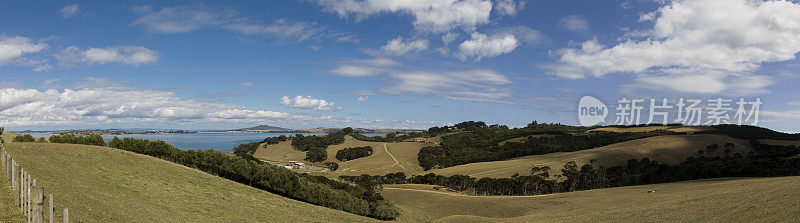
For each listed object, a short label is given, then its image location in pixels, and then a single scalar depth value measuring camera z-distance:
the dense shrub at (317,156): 194.69
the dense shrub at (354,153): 193.50
